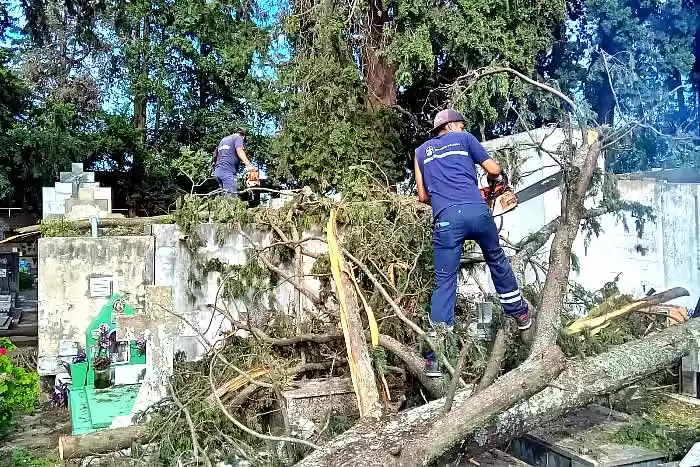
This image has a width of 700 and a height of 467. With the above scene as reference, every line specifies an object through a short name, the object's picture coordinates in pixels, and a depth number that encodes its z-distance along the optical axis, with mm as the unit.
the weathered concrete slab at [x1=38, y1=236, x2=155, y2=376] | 6582
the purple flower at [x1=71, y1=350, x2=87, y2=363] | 6361
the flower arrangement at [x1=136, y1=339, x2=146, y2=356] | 5789
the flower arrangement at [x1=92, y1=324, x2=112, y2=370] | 6199
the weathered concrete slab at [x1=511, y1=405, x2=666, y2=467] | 3619
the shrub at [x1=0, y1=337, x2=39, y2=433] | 4559
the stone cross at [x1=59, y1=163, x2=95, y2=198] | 8695
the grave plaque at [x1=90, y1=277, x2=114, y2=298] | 6734
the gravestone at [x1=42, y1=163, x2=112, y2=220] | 7992
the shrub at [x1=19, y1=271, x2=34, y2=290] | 14672
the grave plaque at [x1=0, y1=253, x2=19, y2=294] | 11704
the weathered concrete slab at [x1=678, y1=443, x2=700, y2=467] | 3281
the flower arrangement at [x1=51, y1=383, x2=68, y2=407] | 6121
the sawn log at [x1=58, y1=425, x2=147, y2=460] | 3846
